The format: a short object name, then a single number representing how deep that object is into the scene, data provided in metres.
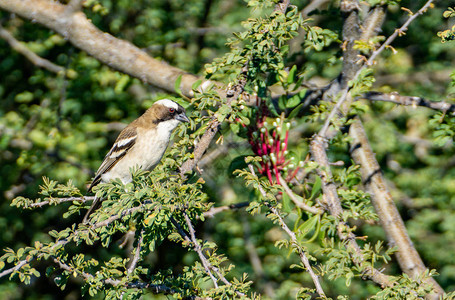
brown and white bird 9.84
